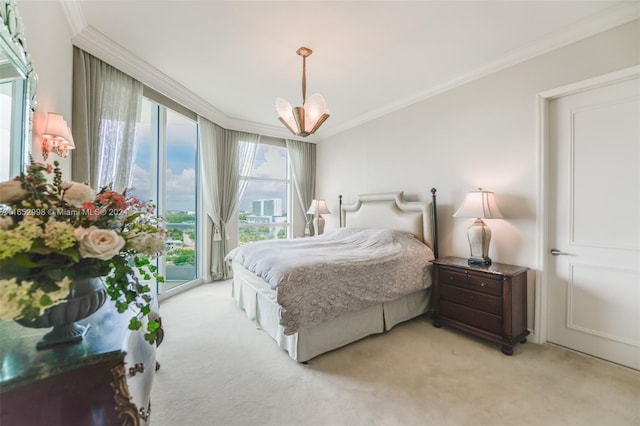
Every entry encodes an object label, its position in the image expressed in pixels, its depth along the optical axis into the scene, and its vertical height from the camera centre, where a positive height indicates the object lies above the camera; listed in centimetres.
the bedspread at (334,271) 216 -55
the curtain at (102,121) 240 +93
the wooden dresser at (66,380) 68 -47
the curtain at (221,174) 436 +70
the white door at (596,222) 212 -7
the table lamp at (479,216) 264 -2
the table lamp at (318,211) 508 +5
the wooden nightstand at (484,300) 237 -86
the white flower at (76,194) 83 +6
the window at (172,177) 356 +53
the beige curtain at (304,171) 558 +93
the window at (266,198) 517 +32
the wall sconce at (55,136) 169 +52
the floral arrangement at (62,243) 67 -9
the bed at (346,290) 220 -76
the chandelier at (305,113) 256 +101
